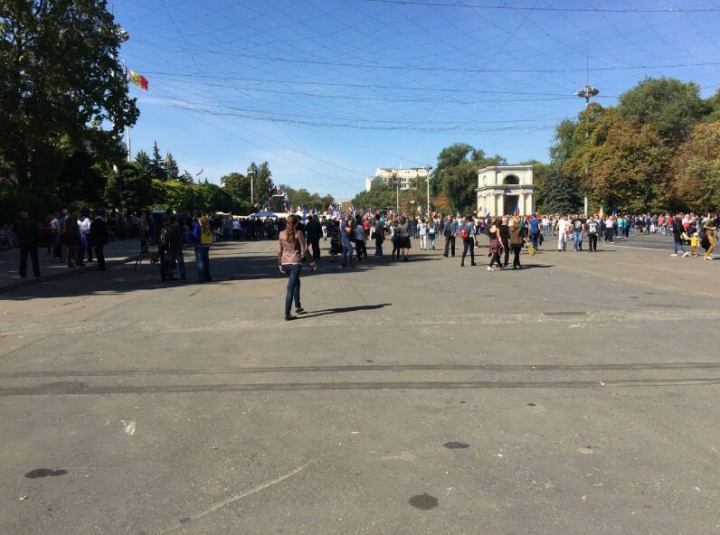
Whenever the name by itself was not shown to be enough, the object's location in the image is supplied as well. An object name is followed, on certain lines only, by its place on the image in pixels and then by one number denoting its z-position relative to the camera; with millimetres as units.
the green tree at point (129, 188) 52469
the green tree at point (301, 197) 184412
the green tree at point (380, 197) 159000
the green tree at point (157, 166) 89494
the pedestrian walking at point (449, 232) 23625
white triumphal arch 91125
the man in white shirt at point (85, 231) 20298
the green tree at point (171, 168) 107819
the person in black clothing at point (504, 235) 17766
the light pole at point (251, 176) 123938
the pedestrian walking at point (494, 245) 17688
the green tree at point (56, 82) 21886
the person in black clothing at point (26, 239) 14727
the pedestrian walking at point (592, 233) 27078
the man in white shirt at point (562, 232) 27688
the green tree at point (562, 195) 82562
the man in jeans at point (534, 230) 27359
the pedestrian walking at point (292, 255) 9570
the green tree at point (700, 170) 47250
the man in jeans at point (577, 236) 28047
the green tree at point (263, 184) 139562
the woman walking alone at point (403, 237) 22188
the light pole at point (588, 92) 83750
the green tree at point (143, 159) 83444
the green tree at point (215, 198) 86312
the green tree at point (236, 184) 126562
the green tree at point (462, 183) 118438
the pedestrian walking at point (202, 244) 14773
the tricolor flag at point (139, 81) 46344
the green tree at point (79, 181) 40000
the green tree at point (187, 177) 121450
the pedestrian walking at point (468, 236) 19484
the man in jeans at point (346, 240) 19047
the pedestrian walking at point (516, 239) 17641
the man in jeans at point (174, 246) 15031
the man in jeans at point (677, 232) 23734
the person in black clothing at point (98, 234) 16922
